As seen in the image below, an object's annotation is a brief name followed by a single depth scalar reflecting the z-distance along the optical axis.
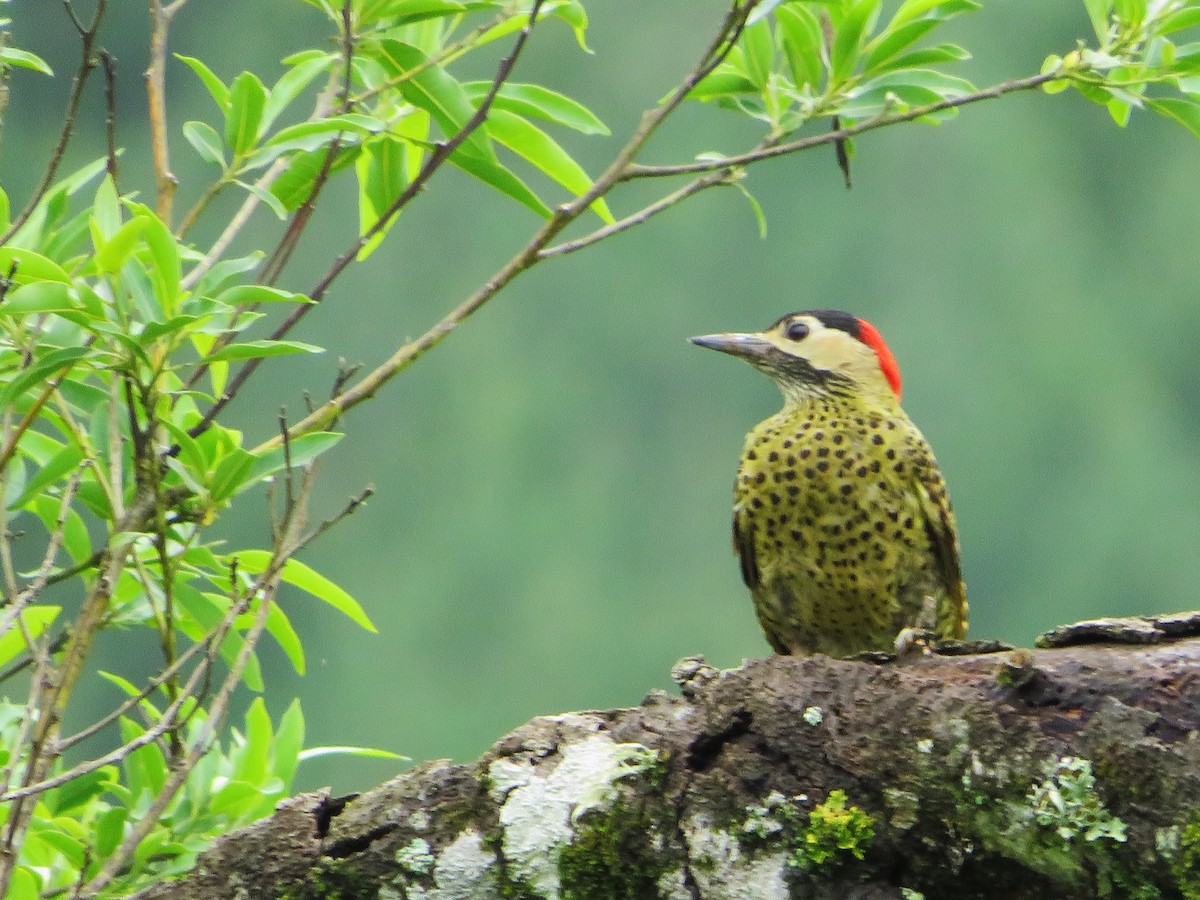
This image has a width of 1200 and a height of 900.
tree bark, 7.24
